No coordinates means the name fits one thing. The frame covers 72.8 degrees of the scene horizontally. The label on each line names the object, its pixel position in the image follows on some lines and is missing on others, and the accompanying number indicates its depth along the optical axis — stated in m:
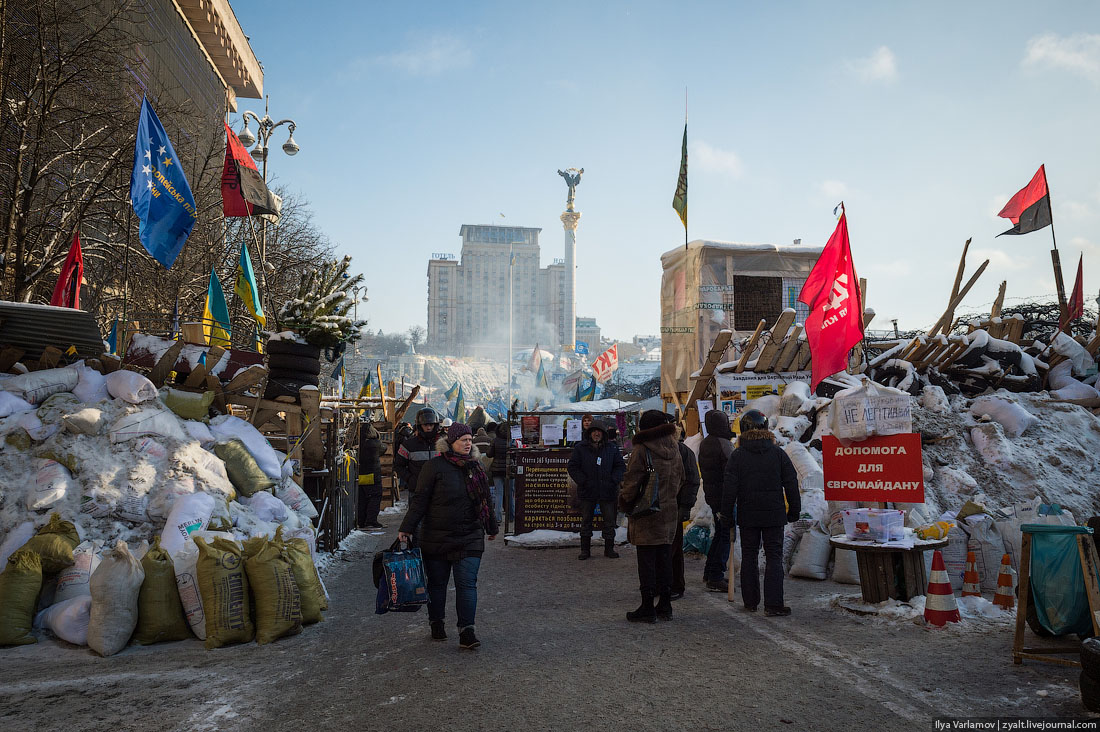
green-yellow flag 15.16
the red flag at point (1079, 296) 16.87
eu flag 9.77
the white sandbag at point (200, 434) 8.11
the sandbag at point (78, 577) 6.02
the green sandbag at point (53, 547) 6.00
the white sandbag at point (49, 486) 6.60
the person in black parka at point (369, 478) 13.66
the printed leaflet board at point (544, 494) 11.60
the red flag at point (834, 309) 9.38
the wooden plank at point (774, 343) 12.23
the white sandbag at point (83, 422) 7.25
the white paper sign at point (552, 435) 12.05
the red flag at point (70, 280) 12.55
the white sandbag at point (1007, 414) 10.73
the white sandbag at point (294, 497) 8.90
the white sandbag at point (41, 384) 7.62
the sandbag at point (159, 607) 5.66
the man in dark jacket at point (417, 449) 8.09
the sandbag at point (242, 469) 8.08
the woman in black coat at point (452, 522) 5.54
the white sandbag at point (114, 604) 5.45
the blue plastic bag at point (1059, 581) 4.84
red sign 7.00
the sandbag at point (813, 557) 8.23
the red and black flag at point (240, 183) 13.41
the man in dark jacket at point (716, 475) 7.92
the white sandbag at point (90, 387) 7.82
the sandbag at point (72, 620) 5.63
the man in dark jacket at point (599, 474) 10.24
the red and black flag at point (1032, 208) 14.54
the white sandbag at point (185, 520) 6.52
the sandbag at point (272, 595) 5.75
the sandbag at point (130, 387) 7.81
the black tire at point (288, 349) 9.93
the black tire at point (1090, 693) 3.71
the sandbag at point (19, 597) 5.59
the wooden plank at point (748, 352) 12.84
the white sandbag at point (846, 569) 7.89
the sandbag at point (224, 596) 5.57
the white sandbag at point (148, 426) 7.42
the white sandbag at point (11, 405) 7.31
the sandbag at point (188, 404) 8.30
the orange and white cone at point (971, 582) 6.35
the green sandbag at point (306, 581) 6.31
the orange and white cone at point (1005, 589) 6.13
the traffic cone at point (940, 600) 5.77
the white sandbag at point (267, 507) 7.93
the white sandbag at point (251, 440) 8.55
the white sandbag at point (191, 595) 5.76
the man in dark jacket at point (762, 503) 6.55
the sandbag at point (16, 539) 6.22
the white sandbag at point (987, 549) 7.08
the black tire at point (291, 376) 10.02
